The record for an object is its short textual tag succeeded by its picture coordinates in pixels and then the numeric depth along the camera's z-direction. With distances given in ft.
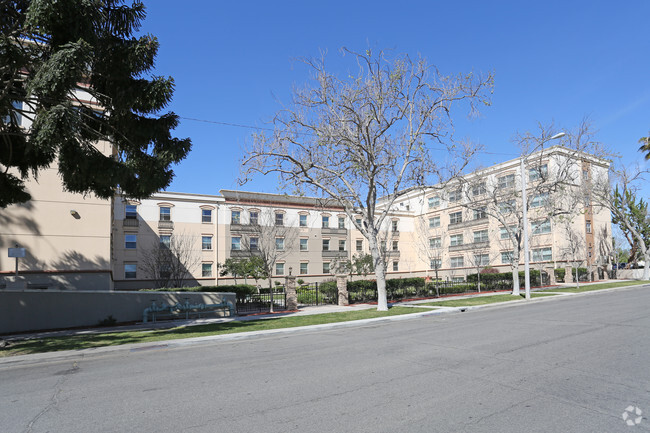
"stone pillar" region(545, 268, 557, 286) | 118.01
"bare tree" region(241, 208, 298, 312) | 120.29
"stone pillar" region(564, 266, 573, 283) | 122.21
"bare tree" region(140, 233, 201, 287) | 108.37
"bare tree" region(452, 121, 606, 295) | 80.48
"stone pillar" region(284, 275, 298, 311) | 67.51
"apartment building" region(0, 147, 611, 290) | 63.10
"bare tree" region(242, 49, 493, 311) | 58.39
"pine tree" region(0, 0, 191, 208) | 30.66
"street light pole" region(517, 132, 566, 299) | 75.41
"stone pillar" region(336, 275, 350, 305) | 72.43
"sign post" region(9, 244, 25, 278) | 46.19
